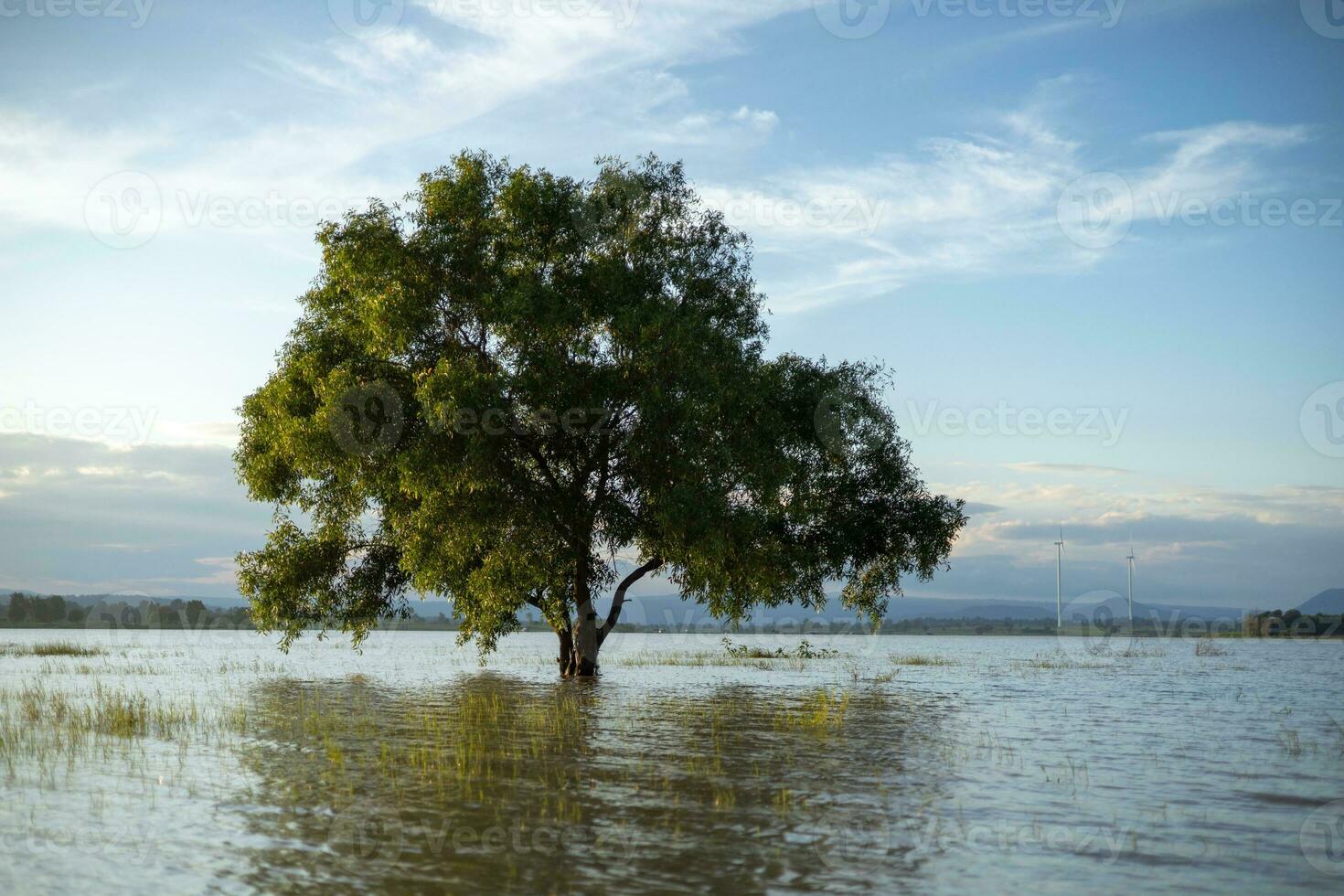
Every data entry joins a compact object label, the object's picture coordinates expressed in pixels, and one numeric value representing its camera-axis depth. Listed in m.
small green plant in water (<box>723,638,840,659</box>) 46.94
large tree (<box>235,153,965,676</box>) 34.22
